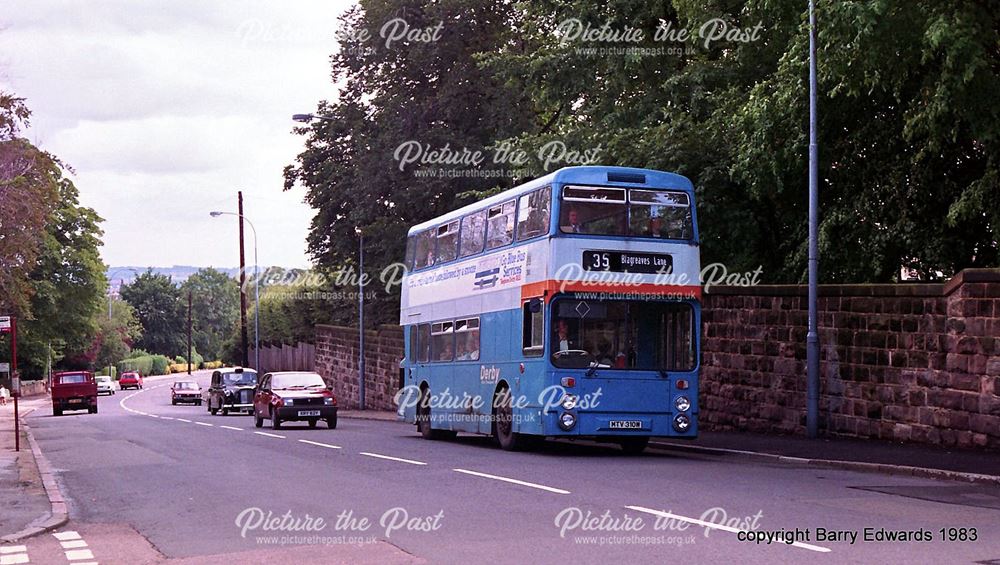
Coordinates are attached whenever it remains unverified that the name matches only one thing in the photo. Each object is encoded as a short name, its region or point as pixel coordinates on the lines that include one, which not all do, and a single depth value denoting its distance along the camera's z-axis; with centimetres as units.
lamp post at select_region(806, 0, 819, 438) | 2270
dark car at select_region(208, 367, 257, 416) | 5162
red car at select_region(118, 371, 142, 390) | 11969
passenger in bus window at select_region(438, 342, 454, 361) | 2602
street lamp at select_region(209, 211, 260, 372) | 6412
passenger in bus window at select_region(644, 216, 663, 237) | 2089
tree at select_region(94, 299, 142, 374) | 12425
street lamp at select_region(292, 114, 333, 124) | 4702
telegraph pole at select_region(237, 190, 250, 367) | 6063
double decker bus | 2041
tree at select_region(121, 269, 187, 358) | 17775
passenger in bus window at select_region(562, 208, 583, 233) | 2053
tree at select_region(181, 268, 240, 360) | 19562
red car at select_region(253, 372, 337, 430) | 3319
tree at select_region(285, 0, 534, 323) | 4500
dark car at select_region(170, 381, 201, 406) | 7719
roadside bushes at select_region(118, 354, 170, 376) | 14495
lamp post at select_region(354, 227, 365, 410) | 4716
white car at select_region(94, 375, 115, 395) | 10000
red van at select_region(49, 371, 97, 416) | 5622
